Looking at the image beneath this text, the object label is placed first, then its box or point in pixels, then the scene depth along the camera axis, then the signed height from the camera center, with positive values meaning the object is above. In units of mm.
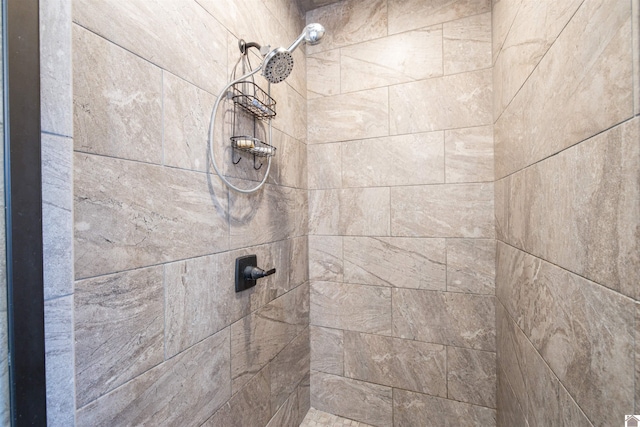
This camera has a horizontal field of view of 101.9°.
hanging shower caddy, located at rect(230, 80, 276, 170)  1048 +441
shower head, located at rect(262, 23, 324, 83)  965 +580
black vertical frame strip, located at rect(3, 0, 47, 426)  429 +1
